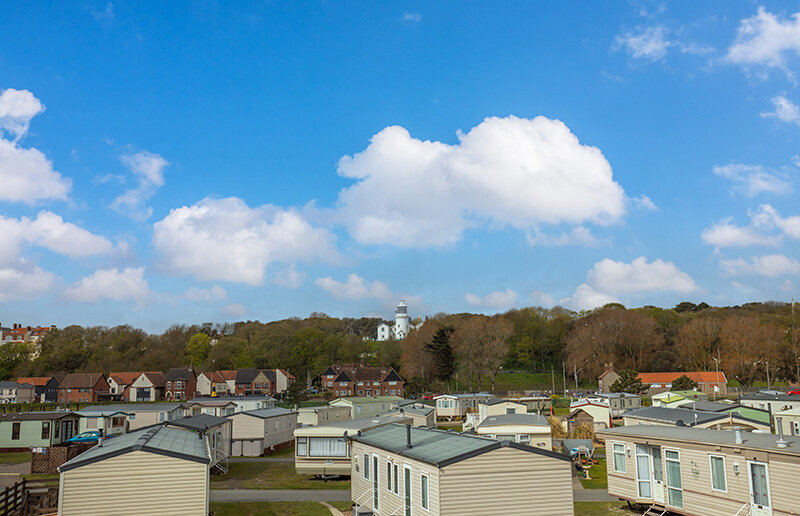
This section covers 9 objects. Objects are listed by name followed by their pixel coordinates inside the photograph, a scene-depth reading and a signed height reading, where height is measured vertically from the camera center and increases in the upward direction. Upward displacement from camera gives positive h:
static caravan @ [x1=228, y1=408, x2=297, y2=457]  36.19 -5.75
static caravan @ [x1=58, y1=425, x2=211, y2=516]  15.24 -3.75
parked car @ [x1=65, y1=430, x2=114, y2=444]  34.00 -5.66
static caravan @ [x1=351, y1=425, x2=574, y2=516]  14.77 -3.79
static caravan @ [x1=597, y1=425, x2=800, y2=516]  14.55 -3.95
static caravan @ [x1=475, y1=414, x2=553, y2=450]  26.91 -4.46
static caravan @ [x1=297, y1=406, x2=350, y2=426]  40.31 -5.26
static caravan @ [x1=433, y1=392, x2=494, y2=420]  58.38 -6.79
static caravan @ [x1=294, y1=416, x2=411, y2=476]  28.56 -5.47
